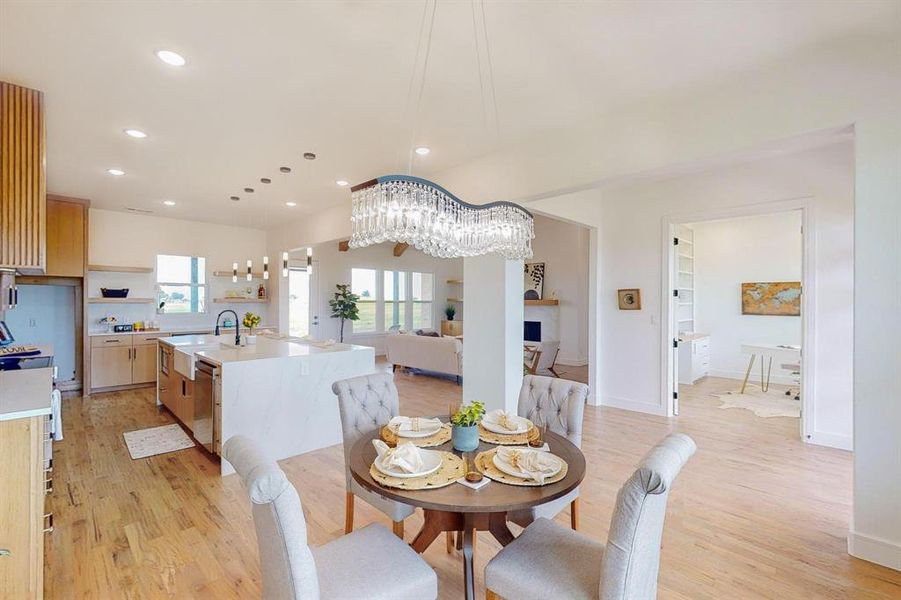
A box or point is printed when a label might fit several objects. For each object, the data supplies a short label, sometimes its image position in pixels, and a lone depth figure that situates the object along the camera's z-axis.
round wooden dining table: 1.45
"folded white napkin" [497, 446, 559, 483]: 1.62
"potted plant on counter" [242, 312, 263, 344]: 4.60
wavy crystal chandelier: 2.22
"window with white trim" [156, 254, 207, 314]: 6.95
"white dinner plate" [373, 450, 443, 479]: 1.61
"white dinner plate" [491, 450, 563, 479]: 1.61
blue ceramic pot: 1.91
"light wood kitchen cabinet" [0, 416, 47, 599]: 1.82
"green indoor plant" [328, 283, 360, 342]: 8.71
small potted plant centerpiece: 1.91
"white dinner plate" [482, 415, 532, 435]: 2.11
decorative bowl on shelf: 6.15
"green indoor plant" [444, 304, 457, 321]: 10.86
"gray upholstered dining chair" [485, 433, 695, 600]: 1.26
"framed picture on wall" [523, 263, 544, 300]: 9.74
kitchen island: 3.44
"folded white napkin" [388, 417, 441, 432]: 2.13
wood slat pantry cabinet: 2.52
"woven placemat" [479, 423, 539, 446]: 2.01
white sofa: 6.75
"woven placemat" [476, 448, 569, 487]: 1.59
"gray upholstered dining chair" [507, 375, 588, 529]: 2.35
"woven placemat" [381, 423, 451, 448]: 1.99
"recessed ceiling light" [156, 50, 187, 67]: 2.37
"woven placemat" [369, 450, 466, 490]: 1.54
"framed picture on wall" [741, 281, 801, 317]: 6.58
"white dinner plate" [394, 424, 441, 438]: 2.03
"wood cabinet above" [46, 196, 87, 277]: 5.42
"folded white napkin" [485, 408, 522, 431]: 2.15
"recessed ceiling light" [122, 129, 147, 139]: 3.46
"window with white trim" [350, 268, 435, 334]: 9.55
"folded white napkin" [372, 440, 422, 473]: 1.64
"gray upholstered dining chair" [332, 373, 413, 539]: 2.27
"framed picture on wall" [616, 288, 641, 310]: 5.15
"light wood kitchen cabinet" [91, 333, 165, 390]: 5.93
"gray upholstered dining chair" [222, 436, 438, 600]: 1.24
